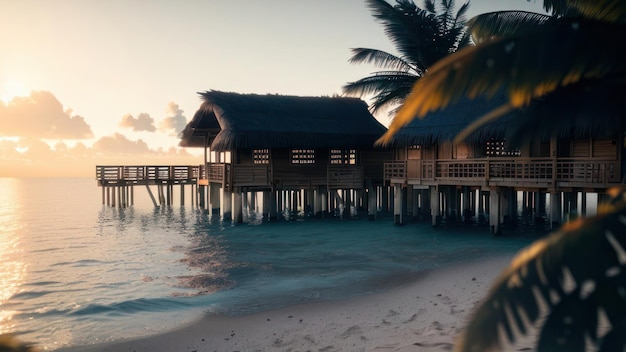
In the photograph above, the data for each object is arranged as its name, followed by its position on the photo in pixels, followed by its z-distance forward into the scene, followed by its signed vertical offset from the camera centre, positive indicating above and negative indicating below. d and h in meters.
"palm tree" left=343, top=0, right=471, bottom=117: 27.47 +6.78
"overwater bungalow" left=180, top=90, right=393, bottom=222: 25.22 +1.15
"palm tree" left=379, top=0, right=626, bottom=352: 2.41 +0.25
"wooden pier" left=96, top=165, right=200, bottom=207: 34.78 -0.40
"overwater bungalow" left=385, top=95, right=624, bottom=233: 16.48 +0.13
